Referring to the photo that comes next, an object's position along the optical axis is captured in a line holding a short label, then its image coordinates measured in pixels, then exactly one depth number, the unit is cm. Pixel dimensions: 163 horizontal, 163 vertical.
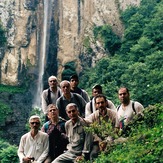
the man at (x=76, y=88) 691
